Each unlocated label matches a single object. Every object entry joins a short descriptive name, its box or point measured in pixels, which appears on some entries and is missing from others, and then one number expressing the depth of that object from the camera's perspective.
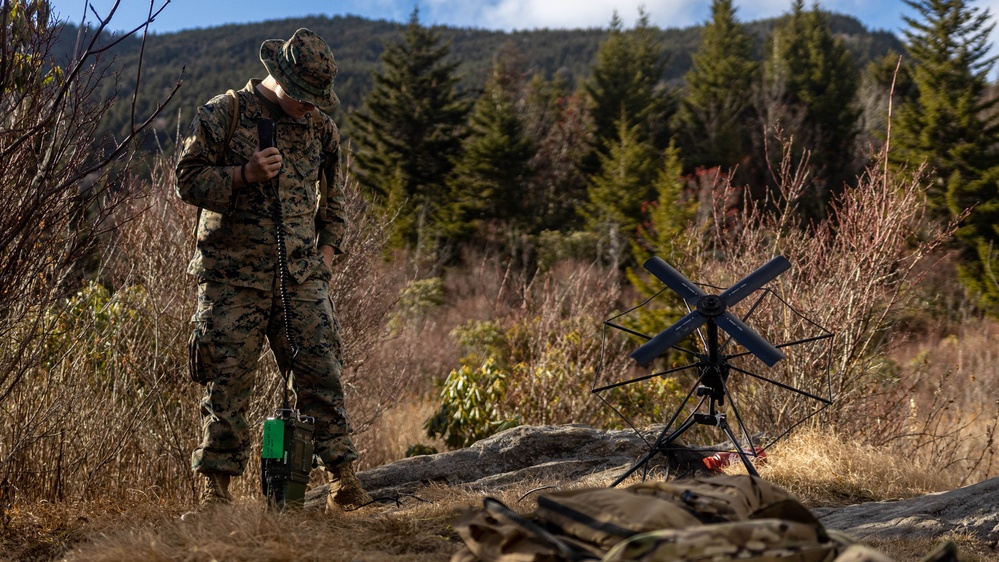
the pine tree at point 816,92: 37.44
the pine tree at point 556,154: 36.56
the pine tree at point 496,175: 32.88
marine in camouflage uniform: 3.75
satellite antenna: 3.74
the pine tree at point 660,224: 18.84
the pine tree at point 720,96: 37.72
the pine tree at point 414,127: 32.22
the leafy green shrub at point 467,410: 8.61
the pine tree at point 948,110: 26.19
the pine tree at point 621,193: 31.95
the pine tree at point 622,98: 38.50
